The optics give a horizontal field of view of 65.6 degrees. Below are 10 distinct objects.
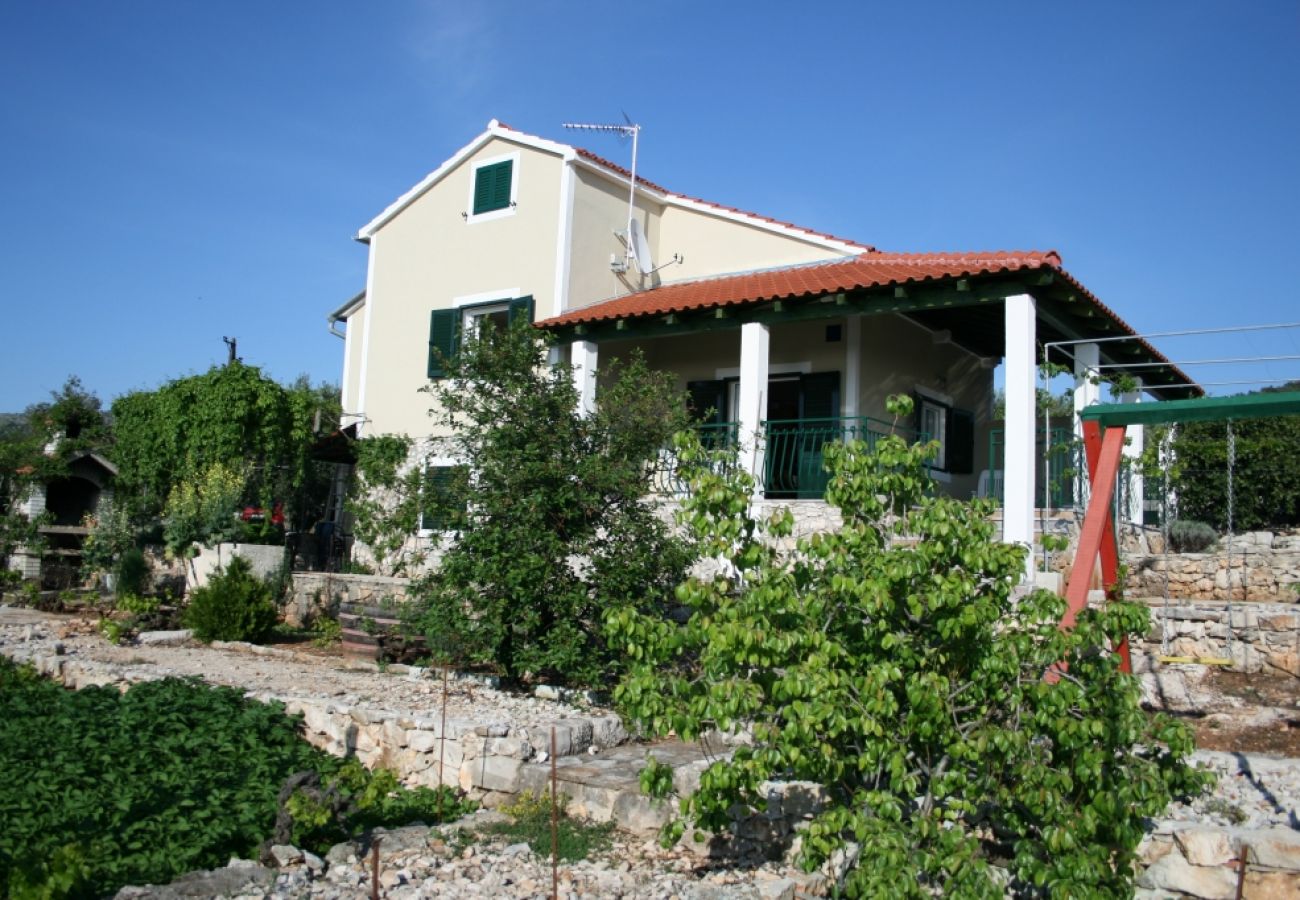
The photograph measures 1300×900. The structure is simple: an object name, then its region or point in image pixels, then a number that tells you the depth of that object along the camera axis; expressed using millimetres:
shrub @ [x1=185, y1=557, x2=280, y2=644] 11758
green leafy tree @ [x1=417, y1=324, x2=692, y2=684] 8094
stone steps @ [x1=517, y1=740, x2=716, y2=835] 5945
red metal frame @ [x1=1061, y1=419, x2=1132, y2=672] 5531
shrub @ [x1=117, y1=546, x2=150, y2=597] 13953
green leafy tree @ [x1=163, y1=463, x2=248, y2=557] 13875
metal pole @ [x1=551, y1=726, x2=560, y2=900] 4746
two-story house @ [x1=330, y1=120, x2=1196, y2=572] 11570
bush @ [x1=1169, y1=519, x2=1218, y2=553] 13000
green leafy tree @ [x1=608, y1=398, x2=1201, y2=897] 4016
